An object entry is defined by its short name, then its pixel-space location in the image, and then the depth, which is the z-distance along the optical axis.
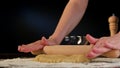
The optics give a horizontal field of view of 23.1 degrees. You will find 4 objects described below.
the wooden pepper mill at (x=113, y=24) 1.99
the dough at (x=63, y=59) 1.05
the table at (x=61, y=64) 0.93
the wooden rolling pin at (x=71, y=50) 1.10
